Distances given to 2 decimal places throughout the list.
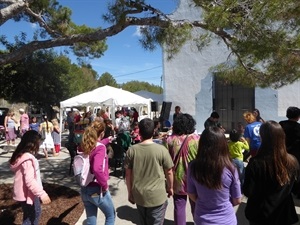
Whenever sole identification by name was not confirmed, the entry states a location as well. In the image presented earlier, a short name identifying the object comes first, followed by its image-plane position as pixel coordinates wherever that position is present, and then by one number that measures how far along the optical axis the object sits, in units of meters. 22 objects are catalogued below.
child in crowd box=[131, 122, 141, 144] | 6.17
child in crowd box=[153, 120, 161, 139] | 6.16
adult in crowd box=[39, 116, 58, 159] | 7.51
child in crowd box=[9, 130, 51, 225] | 2.51
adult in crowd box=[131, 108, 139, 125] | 10.89
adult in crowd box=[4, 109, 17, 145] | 9.16
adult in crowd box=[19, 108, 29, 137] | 9.07
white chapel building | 10.24
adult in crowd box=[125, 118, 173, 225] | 2.28
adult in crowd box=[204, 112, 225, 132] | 5.21
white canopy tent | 9.37
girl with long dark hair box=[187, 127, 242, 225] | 1.80
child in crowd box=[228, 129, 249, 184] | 4.21
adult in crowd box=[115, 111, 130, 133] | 7.79
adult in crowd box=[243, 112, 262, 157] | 4.01
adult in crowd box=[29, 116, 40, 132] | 8.52
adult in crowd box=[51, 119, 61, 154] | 8.02
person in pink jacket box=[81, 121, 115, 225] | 2.48
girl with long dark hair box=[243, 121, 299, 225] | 1.87
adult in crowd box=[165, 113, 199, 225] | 2.55
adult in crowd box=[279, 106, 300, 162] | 3.10
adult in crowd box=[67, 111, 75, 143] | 8.22
